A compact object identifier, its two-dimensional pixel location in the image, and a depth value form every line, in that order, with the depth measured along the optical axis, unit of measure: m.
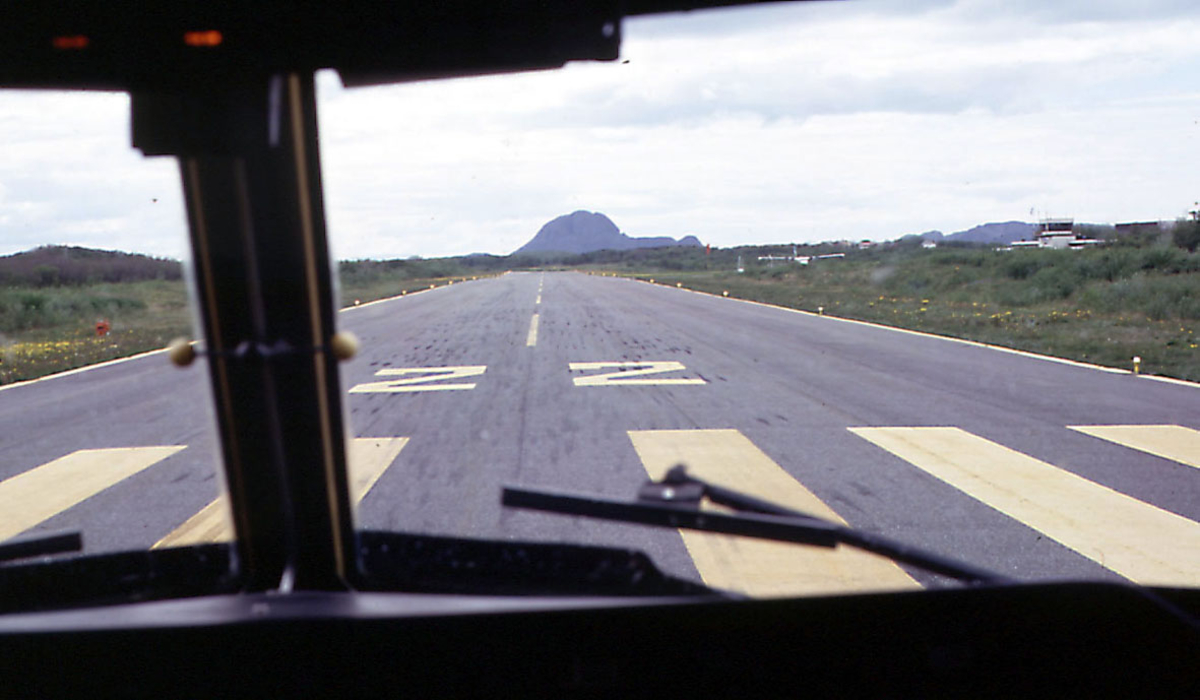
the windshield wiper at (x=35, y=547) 2.09
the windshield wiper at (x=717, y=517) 1.96
